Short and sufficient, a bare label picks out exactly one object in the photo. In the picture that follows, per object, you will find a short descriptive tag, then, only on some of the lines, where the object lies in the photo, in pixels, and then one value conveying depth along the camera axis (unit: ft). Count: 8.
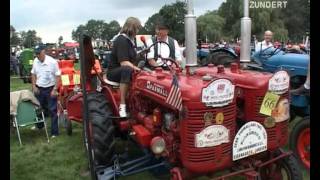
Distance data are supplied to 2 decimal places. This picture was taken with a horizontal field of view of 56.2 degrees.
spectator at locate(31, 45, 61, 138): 16.32
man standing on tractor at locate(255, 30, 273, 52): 19.10
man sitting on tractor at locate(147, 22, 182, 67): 11.21
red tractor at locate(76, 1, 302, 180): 7.55
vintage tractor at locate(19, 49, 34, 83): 42.55
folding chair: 15.15
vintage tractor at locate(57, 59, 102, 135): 13.05
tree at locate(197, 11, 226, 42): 120.23
